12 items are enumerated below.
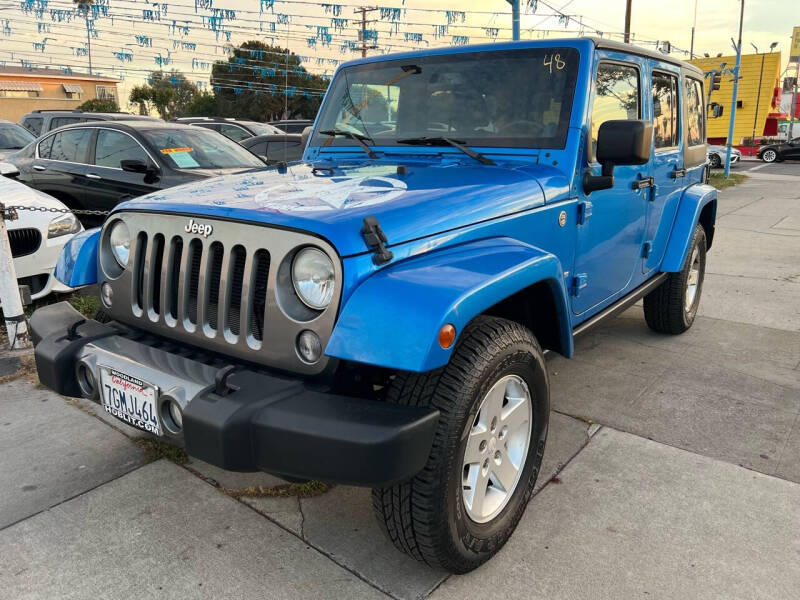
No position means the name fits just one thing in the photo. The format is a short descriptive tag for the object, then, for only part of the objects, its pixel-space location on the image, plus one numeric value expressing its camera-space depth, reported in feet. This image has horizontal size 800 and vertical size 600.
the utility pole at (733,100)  60.64
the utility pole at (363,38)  55.11
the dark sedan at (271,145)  34.37
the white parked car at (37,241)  16.42
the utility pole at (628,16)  74.69
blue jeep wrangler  6.01
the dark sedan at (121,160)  21.86
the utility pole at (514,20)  35.78
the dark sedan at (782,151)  94.17
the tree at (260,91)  147.54
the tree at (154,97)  154.22
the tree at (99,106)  123.83
